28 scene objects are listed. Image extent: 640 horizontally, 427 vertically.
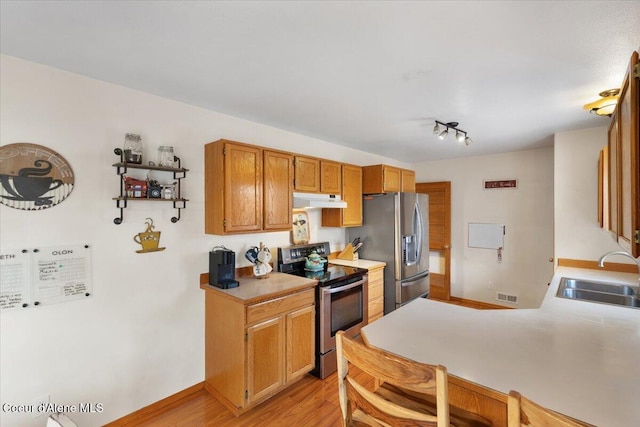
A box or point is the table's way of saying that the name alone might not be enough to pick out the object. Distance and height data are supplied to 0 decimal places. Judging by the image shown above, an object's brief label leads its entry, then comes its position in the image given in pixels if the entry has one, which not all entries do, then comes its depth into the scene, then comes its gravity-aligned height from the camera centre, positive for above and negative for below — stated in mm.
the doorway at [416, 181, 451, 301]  4934 -376
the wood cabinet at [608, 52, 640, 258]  1034 +196
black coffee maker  2420 -462
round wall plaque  1688 +224
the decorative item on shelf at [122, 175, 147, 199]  2076 +188
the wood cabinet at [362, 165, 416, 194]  3782 +447
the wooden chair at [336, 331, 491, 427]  920 -667
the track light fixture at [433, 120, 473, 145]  2865 +884
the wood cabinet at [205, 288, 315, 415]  2184 -1062
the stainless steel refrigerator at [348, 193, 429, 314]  3639 -357
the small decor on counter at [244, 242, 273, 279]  2717 -436
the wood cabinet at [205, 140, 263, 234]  2373 +216
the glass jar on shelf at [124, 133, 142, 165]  2061 +463
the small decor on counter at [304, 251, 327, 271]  3146 -534
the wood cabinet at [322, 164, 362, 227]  3570 +111
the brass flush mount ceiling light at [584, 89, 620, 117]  2074 +777
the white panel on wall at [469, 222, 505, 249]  4477 -361
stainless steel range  2715 -836
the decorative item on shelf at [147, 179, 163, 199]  2164 +178
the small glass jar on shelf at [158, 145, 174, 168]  2240 +439
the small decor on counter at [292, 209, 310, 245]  3316 -161
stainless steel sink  2225 -644
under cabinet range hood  2967 +132
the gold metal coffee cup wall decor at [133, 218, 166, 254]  2183 -190
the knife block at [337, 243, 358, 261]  3775 -535
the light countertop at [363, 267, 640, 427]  988 -615
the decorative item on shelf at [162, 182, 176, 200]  2252 +173
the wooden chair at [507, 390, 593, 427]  728 -515
